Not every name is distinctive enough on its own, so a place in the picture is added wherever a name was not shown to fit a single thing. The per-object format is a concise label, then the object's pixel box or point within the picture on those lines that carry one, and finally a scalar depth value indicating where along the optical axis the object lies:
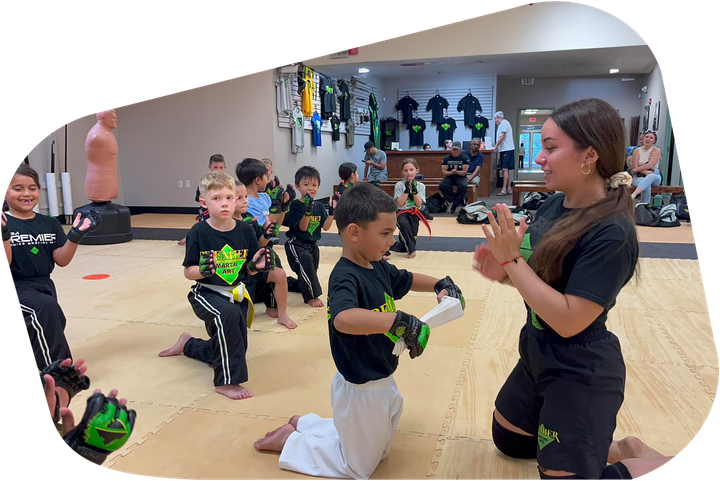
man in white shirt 10.59
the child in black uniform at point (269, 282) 3.08
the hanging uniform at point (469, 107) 11.99
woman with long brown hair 1.39
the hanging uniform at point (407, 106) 10.98
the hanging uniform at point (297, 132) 4.04
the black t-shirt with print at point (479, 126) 12.44
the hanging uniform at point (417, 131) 12.77
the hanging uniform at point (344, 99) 4.75
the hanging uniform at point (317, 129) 4.77
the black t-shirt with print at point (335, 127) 5.43
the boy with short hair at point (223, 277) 2.57
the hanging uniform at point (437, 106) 11.88
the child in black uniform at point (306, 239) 4.16
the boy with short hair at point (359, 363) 1.66
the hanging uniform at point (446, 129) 12.41
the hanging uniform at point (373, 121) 7.16
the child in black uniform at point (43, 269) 2.16
